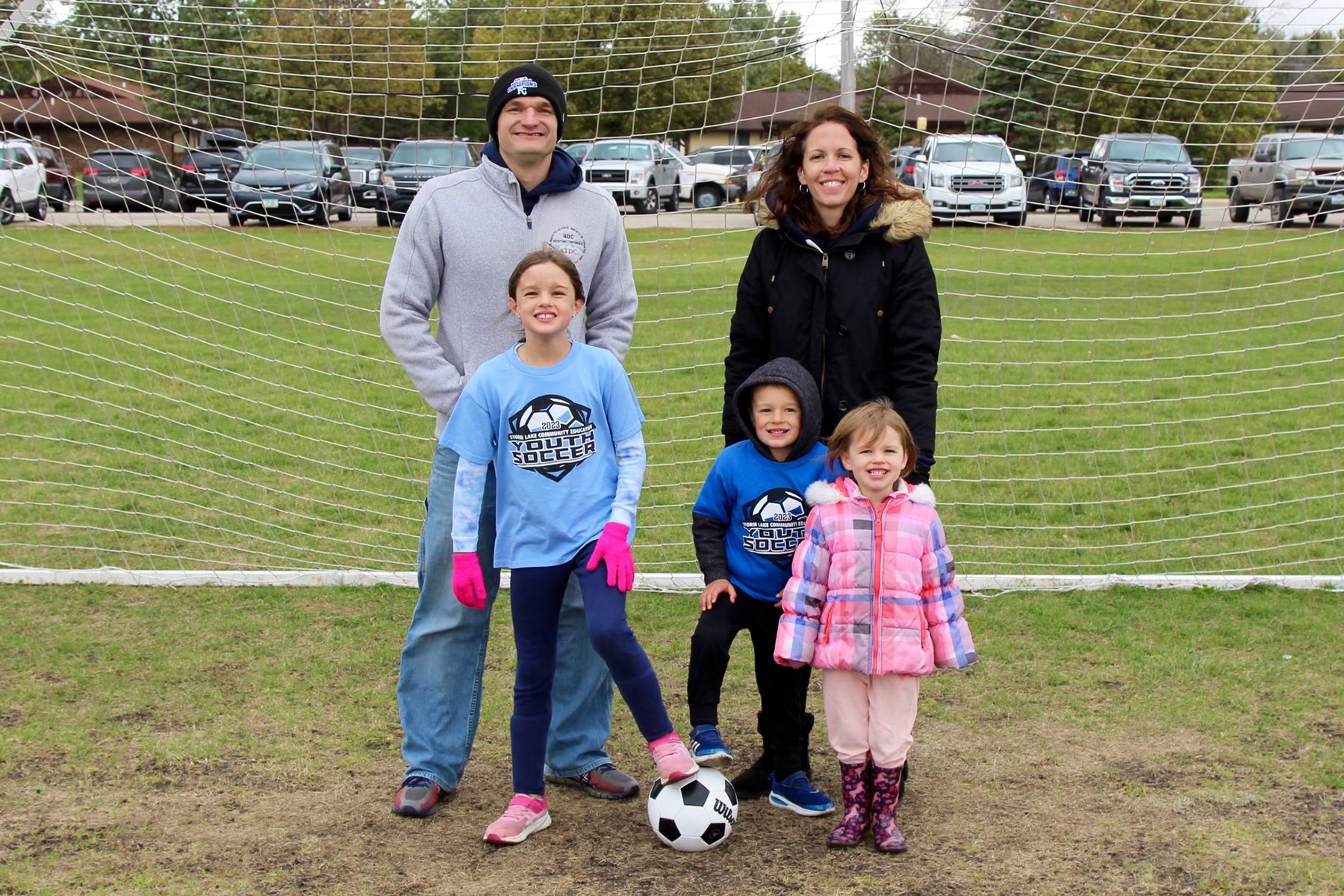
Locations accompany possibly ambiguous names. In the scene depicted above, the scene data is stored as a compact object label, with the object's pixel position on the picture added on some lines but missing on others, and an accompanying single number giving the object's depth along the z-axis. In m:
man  3.33
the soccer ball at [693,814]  3.14
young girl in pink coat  3.08
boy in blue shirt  3.24
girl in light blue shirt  3.12
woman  3.30
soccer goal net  5.38
